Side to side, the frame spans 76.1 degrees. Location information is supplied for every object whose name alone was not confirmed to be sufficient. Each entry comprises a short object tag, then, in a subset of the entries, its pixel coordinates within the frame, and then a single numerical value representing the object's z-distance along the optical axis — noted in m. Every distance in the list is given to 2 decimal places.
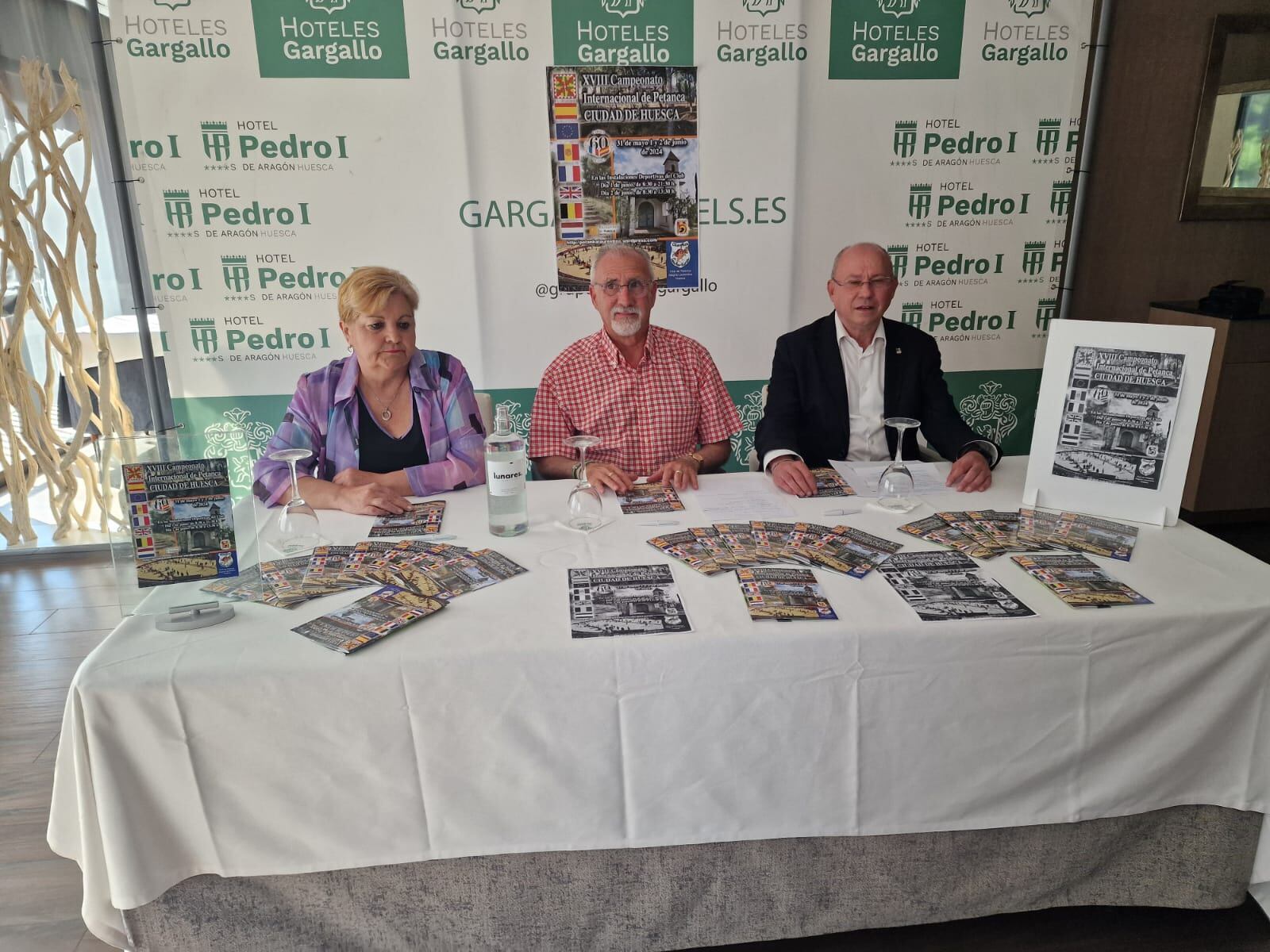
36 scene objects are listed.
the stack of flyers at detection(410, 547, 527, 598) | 1.65
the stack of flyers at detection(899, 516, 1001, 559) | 1.77
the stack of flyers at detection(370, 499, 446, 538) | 1.97
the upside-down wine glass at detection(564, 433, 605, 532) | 1.93
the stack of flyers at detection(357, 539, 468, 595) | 1.69
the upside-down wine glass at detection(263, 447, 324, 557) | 1.79
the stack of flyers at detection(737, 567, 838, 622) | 1.50
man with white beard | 2.70
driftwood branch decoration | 3.69
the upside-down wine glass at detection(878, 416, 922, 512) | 2.02
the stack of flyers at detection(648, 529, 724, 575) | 1.71
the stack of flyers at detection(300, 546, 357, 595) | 1.65
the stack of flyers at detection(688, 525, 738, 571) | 1.73
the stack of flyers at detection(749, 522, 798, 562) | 1.76
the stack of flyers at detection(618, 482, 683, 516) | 2.08
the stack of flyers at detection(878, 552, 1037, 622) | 1.50
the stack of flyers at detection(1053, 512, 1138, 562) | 1.76
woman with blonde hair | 2.27
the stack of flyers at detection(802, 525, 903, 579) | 1.70
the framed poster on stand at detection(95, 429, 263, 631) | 1.46
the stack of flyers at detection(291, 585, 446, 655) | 1.44
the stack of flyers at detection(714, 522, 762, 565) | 1.75
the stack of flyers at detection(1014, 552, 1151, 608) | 1.53
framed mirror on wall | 3.92
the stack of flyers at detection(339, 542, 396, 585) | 1.69
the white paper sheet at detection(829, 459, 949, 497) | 2.20
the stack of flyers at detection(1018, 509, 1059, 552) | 1.81
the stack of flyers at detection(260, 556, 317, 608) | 1.59
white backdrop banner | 3.56
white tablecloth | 1.38
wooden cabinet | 3.82
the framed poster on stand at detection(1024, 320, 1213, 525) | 1.83
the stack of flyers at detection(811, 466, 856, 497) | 2.19
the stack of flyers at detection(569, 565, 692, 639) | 1.47
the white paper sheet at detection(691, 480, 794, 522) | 2.03
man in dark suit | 2.73
